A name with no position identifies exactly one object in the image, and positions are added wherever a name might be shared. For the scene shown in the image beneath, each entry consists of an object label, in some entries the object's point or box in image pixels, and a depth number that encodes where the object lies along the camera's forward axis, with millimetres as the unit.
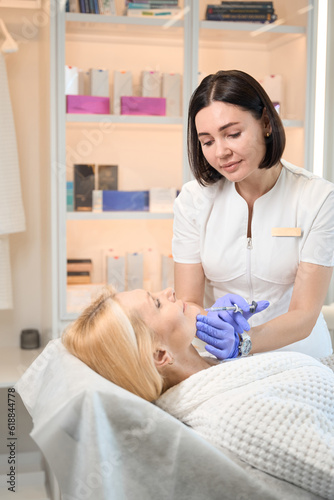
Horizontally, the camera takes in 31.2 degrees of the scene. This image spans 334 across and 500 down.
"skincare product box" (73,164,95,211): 2859
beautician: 1678
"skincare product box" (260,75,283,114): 3074
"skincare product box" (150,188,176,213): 2963
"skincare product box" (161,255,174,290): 3012
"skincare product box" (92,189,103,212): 2893
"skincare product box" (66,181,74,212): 2838
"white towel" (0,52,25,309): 2867
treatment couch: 1063
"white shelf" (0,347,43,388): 2709
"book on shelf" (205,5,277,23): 2951
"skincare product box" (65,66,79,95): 2789
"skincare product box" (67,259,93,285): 2896
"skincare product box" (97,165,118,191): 2916
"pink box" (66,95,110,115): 2797
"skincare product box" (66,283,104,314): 2873
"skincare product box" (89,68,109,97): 2868
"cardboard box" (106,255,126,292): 2955
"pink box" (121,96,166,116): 2893
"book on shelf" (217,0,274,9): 2973
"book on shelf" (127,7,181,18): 2865
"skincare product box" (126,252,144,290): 2988
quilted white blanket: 1182
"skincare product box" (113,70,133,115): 2891
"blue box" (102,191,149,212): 2910
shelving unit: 2797
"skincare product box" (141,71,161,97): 2930
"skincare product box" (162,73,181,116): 2932
